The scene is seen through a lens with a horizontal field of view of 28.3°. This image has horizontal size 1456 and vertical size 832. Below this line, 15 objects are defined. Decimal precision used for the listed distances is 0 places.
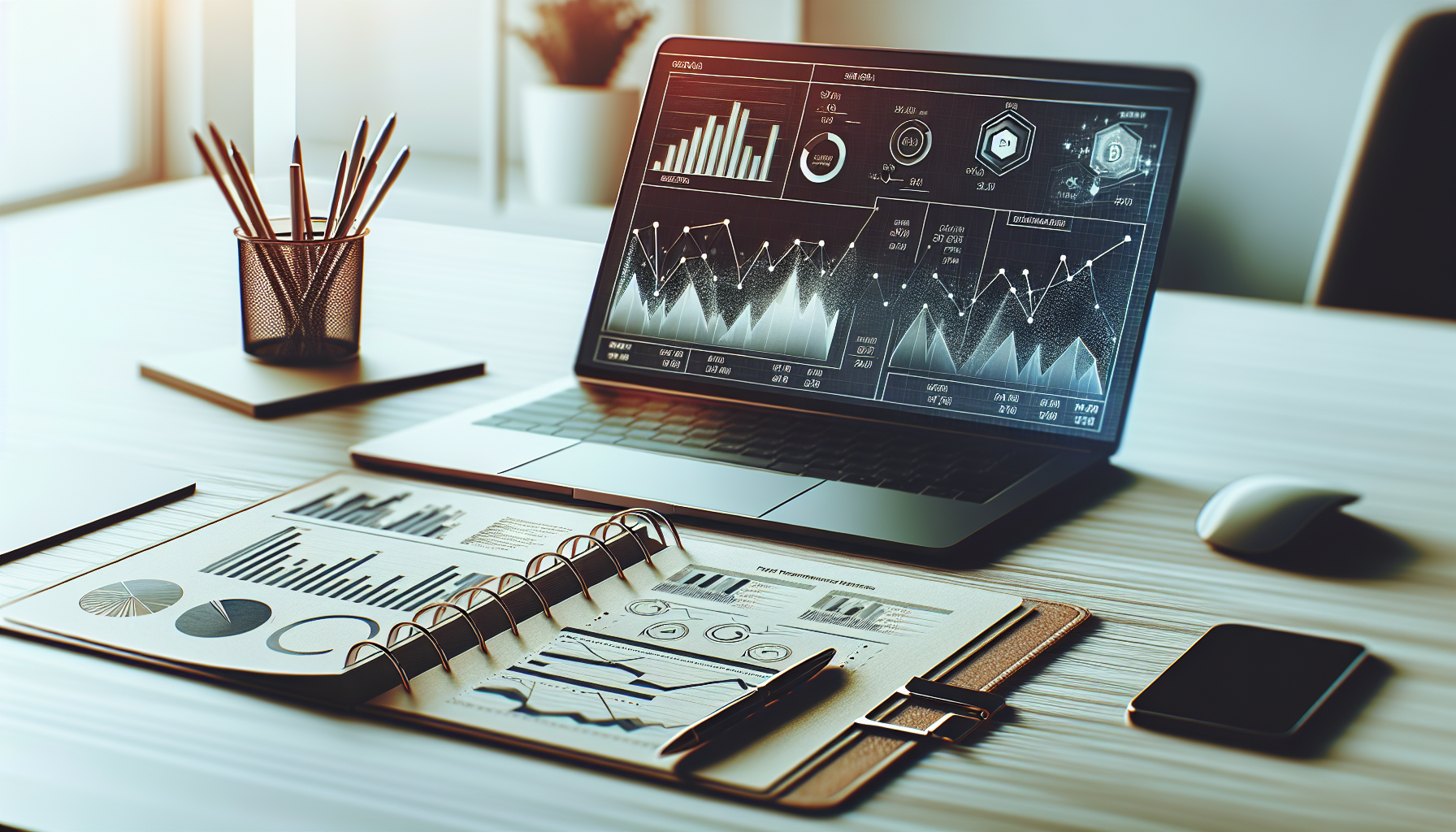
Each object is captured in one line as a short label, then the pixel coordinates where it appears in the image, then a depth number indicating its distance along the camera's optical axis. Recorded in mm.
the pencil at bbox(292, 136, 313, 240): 1597
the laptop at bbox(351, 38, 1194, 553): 1473
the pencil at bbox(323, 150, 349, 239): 1593
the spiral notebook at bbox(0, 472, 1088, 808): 1221
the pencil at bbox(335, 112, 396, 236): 1601
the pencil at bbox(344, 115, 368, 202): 1598
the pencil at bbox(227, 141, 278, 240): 1581
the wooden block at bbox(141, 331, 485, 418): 1568
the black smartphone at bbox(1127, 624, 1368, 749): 1236
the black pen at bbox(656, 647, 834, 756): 1206
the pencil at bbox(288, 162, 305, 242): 1587
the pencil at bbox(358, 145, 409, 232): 1622
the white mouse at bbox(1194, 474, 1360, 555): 1398
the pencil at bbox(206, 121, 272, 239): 1568
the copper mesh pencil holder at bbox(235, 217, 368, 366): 1599
